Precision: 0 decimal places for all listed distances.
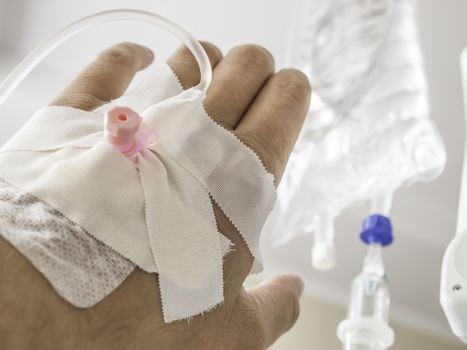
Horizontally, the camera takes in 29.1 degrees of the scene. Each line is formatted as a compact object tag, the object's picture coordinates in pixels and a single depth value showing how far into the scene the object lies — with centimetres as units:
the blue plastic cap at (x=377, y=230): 32
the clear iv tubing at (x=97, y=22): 24
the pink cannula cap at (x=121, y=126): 22
